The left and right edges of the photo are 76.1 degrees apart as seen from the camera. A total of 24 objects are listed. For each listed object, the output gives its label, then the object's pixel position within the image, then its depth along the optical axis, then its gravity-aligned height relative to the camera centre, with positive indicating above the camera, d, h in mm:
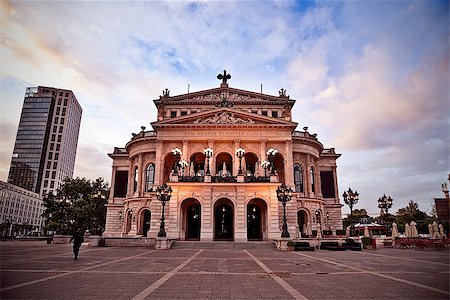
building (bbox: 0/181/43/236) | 87938 +4042
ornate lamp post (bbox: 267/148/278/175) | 32141 +7139
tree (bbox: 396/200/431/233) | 61625 +876
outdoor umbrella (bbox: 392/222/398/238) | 31891 -1012
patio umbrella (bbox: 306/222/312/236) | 40072 -975
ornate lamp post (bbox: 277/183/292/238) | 27859 +2654
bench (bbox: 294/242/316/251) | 25031 -2123
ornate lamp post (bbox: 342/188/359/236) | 28031 +2405
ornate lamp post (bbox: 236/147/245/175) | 34531 +8047
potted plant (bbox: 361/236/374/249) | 27266 -1905
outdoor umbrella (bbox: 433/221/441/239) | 33125 -966
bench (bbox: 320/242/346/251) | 26000 -2154
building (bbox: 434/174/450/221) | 48078 +2768
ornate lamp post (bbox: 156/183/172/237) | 28234 +2625
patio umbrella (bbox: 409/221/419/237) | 33419 -829
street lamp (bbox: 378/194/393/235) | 29920 +2093
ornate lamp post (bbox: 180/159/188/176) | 35688 +6853
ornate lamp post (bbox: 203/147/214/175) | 34688 +8037
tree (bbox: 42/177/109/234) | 47222 +2140
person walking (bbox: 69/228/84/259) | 16156 -1159
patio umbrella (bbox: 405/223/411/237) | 35156 -982
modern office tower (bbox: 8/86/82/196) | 110688 +29873
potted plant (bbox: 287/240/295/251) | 25453 -2006
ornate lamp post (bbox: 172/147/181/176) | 33112 +7576
